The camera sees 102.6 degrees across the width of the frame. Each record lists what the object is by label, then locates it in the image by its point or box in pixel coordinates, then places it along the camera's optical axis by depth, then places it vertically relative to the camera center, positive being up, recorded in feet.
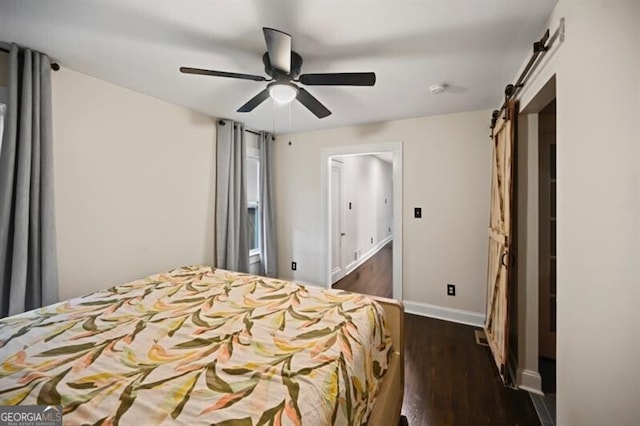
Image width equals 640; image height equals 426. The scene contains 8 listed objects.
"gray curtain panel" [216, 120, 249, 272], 10.19 +0.50
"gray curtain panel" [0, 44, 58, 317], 5.41 +0.46
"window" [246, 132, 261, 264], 12.33 +0.63
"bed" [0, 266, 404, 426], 2.58 -1.92
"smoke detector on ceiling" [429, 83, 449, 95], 7.23 +3.50
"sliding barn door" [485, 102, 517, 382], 6.07 -0.83
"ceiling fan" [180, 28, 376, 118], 4.48 +2.75
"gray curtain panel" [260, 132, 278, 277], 12.39 -0.02
